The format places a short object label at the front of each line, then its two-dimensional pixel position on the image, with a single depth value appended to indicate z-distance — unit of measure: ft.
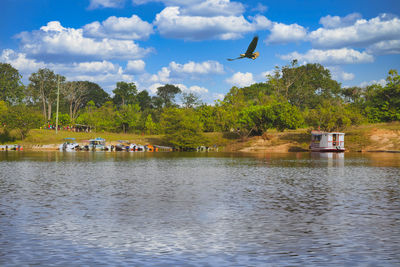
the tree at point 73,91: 568.00
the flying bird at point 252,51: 102.99
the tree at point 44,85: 558.15
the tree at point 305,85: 552.29
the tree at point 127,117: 476.95
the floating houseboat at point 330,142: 341.62
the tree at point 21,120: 379.14
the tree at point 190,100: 540.93
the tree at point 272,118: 378.73
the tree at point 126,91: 623.77
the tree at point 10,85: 549.95
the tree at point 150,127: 466.70
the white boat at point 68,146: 374.34
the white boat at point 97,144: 379.35
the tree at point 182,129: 374.22
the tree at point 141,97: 649.20
